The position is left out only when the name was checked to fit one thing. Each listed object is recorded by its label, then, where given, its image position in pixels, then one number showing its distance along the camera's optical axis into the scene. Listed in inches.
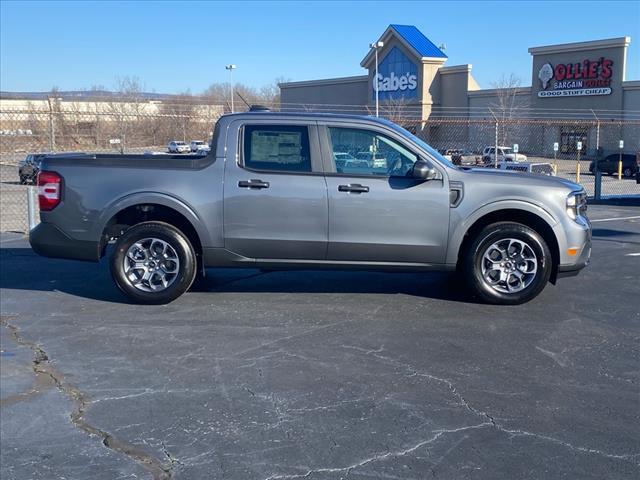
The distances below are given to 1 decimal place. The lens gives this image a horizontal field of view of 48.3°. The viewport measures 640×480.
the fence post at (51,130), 544.6
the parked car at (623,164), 1581.0
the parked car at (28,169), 988.6
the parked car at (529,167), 860.0
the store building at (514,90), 1788.9
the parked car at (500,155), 1249.9
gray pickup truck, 274.7
